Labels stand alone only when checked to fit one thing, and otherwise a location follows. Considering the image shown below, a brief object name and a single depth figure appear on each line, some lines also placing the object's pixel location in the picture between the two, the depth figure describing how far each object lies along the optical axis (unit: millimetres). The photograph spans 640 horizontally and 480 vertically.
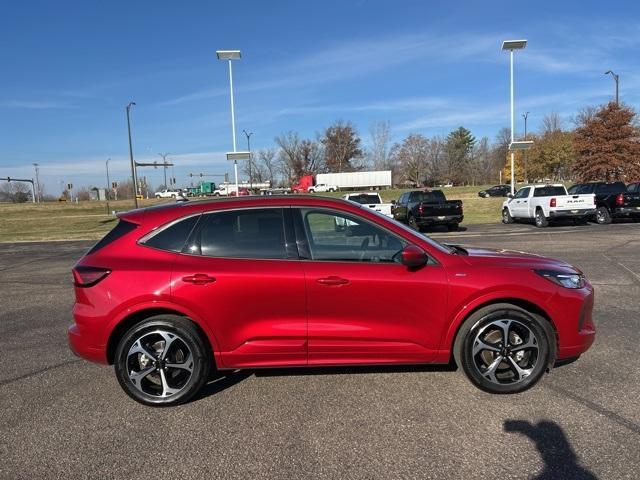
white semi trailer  88688
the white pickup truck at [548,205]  20344
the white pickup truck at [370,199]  21875
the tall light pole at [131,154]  41659
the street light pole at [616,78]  35750
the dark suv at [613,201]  20641
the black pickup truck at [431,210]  20875
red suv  3959
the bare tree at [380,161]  97125
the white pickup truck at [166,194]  105212
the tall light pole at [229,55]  28641
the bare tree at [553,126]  87875
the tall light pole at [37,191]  104788
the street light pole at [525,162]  71269
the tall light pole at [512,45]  29625
